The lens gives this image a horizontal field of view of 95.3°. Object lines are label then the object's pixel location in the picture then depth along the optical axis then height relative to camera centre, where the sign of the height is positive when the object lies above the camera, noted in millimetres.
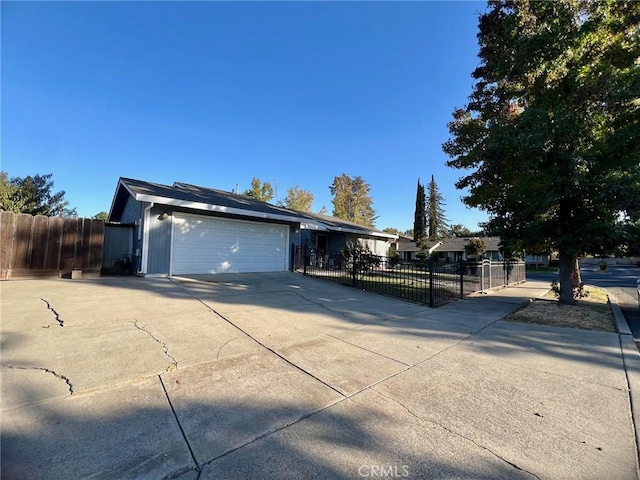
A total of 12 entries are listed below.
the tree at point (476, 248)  25969 +1129
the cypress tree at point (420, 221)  37406 +4965
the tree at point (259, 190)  32525 +7603
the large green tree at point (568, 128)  6770 +3338
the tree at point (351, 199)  39406 +8285
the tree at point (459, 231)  63981 +6775
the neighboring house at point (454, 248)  38656 +1659
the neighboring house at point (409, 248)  40425 +1671
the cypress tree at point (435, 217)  46156 +6973
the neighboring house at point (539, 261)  46312 +59
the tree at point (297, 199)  37438 +7543
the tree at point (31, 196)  18234 +3957
